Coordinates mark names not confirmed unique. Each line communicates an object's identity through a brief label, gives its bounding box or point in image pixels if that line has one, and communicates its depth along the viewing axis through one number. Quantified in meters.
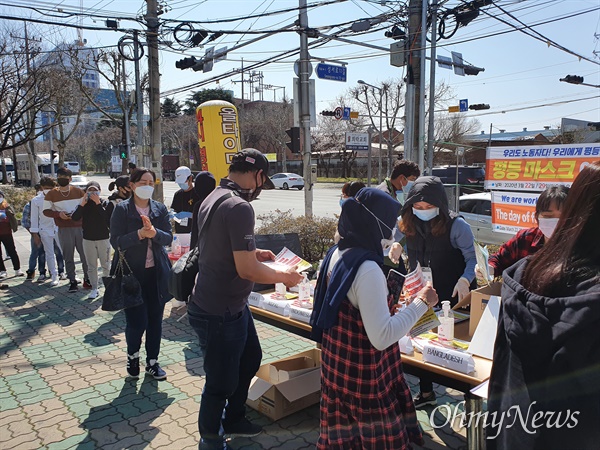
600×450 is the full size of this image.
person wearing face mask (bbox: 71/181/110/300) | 6.32
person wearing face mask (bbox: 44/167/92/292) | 6.72
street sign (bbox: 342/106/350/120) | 19.59
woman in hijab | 1.97
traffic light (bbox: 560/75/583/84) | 16.95
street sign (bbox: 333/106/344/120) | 18.52
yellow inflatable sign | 10.31
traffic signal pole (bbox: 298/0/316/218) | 9.88
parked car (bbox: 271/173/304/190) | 33.28
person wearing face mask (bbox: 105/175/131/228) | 5.05
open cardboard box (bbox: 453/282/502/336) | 2.60
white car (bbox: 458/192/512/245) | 9.42
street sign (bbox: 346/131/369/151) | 17.33
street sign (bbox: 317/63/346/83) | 10.63
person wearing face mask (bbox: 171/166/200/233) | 6.07
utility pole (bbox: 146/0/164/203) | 11.16
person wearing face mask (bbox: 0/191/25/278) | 7.65
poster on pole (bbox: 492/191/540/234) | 6.07
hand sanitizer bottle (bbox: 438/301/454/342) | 2.53
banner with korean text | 5.54
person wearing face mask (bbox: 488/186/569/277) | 2.86
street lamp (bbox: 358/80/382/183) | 35.52
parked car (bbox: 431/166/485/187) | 20.98
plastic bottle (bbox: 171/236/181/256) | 5.73
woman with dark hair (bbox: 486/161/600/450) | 1.11
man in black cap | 2.45
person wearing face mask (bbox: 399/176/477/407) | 3.27
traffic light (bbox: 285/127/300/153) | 9.87
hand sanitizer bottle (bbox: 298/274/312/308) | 3.43
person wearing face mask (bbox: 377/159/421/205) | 4.77
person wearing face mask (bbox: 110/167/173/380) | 3.84
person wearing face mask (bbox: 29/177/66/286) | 7.29
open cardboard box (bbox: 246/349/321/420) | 3.31
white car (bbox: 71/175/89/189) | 27.24
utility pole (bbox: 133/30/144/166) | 14.18
